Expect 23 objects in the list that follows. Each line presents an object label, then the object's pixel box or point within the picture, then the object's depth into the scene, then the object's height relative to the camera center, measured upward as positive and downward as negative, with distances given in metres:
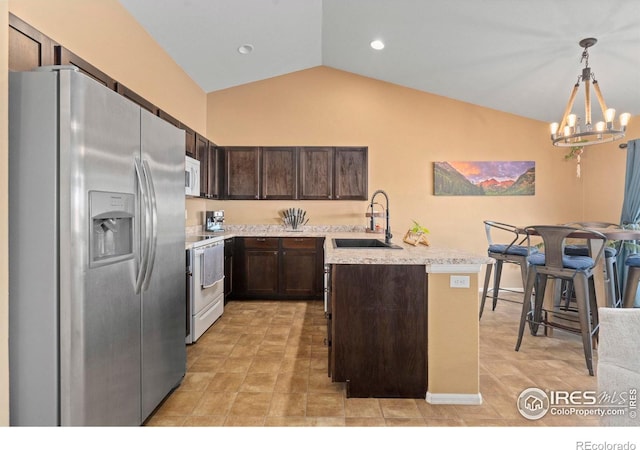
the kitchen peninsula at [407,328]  2.12 -0.65
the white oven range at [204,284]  3.13 -0.60
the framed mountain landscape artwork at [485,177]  5.24 +0.72
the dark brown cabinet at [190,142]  3.93 +0.97
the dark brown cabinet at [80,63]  2.05 +1.04
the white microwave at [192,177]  3.80 +0.54
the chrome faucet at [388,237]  3.10 -0.12
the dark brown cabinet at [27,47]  1.76 +0.98
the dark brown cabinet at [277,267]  4.71 -0.60
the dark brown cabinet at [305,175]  5.08 +0.73
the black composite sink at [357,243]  3.32 -0.19
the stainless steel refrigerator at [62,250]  1.39 -0.11
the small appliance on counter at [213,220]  4.88 +0.06
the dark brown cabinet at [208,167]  4.38 +0.78
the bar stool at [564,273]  2.68 -0.40
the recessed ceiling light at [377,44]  4.26 +2.27
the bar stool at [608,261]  2.94 -0.34
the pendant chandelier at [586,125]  2.96 +0.90
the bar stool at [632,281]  2.99 -0.50
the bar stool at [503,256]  3.59 -0.35
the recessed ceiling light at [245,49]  4.27 +2.22
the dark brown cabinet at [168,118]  3.31 +1.09
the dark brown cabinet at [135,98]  2.64 +1.05
